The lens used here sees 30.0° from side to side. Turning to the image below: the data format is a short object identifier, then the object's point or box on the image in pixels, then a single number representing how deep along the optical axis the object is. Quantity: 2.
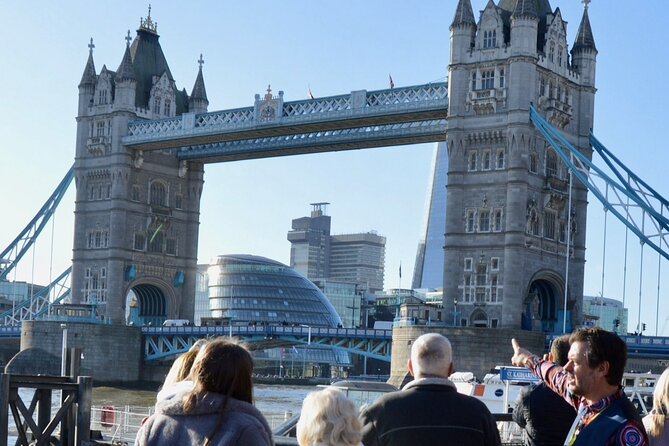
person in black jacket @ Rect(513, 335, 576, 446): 9.52
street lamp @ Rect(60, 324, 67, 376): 39.68
